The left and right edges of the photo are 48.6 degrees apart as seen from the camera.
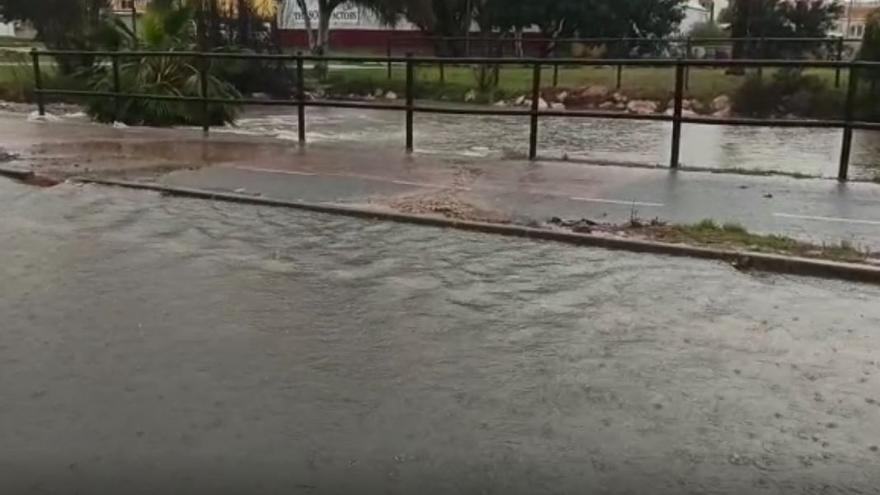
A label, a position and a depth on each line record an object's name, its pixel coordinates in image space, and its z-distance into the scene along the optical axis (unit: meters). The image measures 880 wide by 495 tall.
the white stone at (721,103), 20.97
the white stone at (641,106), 22.18
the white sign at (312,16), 55.69
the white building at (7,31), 72.75
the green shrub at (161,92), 15.88
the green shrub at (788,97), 19.84
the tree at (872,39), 18.30
